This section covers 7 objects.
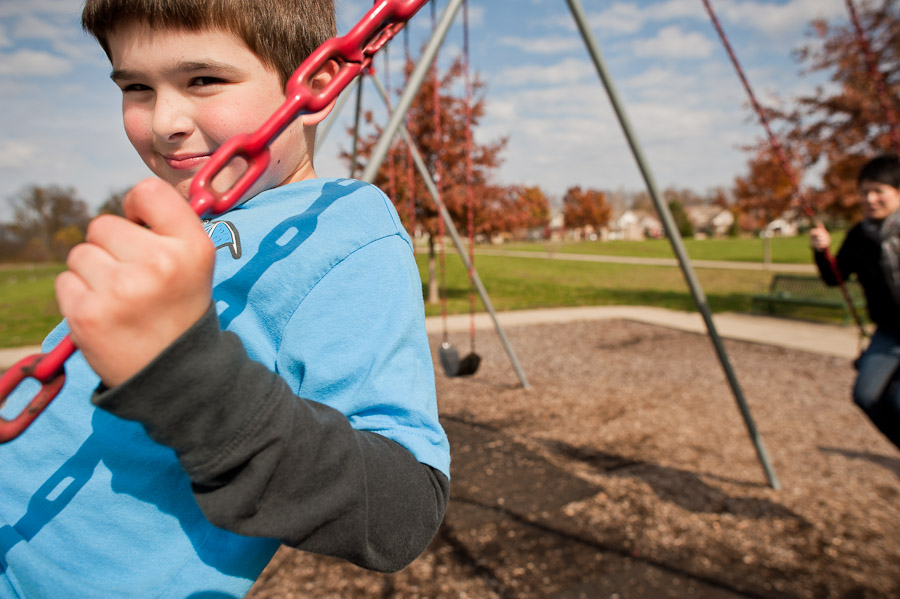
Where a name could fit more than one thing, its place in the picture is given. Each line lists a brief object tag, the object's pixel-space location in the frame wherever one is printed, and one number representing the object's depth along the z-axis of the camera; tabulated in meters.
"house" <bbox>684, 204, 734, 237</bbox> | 80.90
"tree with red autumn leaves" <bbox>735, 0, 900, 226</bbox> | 8.60
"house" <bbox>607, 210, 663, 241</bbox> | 84.06
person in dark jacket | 3.23
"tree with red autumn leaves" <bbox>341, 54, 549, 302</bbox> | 11.04
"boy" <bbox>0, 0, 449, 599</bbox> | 0.55
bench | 9.76
